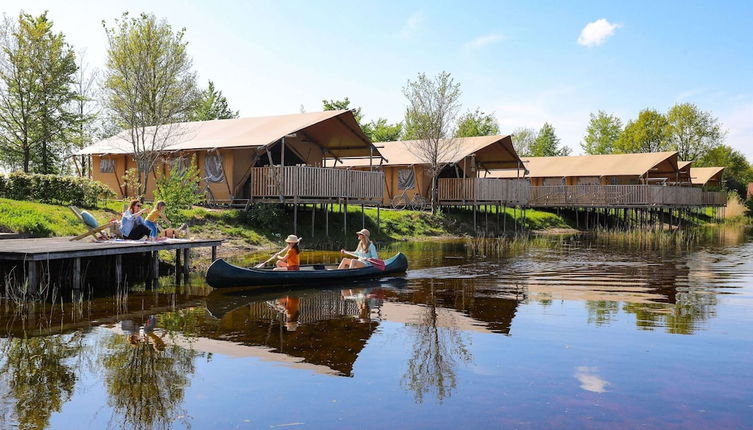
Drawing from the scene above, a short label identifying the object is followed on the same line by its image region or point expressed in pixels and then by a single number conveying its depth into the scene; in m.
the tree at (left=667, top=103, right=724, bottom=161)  78.00
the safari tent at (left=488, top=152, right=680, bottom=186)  47.72
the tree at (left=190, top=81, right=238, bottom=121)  64.88
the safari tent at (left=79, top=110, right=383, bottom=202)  28.12
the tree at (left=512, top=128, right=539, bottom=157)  93.75
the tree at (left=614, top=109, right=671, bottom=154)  77.62
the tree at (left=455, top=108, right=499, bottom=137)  72.91
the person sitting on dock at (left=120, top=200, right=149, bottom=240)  16.64
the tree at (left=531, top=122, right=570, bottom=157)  86.31
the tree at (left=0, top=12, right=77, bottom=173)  37.06
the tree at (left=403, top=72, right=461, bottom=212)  39.03
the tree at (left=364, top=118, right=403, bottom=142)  72.33
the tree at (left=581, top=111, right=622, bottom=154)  85.12
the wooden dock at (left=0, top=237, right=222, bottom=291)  13.42
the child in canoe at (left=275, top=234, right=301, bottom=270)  16.27
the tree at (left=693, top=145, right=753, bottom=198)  77.00
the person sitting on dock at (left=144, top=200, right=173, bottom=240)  17.09
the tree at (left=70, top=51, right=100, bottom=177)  40.44
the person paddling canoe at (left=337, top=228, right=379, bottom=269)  17.55
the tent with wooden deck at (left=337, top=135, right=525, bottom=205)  39.16
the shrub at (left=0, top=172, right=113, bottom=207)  23.92
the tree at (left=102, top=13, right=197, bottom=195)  29.55
